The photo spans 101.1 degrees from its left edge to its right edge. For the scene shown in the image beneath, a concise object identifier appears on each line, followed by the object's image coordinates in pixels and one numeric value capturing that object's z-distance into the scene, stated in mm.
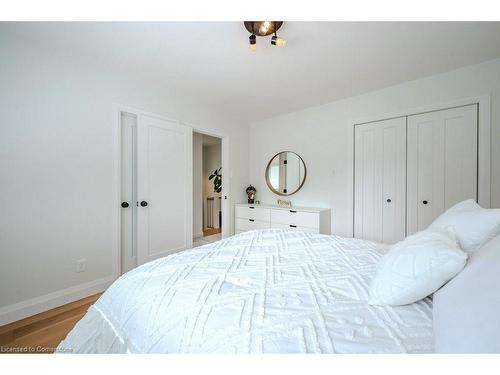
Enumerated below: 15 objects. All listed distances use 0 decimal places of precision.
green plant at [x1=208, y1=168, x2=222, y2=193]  4762
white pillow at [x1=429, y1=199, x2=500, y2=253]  884
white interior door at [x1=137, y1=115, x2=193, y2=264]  2496
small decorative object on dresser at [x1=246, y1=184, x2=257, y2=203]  3882
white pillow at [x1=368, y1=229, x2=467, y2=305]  729
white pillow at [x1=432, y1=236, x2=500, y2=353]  429
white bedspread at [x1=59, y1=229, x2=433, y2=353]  608
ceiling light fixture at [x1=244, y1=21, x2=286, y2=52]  1495
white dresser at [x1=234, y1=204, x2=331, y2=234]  2910
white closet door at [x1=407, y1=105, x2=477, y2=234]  2174
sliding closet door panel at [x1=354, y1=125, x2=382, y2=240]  2754
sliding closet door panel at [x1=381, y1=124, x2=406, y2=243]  2559
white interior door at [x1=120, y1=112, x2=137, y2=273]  2383
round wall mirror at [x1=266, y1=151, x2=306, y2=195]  3447
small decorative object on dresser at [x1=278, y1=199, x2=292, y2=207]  3493
